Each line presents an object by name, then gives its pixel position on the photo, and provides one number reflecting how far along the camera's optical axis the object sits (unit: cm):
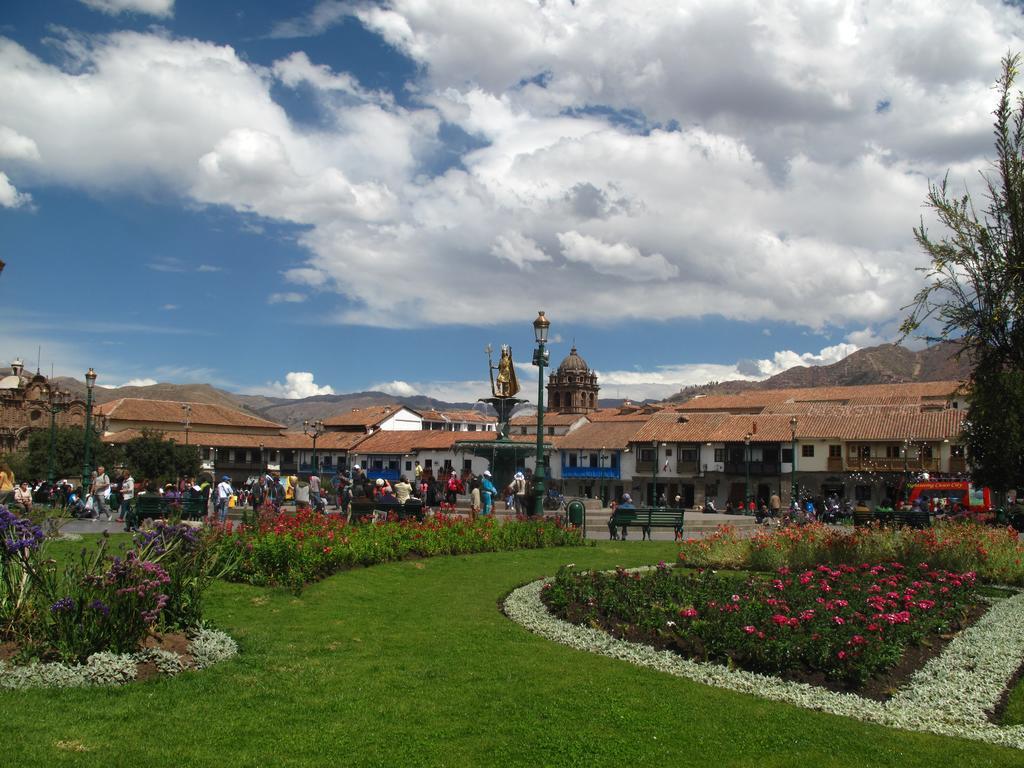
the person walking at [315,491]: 2359
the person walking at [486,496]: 2141
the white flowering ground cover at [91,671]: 618
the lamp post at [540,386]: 1892
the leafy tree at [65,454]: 5784
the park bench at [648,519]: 1989
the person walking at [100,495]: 2244
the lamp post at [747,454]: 4213
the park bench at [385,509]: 1585
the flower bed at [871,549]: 1352
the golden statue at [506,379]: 2983
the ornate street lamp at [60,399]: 7572
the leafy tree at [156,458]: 5781
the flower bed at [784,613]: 729
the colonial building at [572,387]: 10744
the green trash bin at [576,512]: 1952
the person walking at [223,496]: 1982
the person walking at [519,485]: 2460
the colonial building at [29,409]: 7581
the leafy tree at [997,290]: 991
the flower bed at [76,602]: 655
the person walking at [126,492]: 2119
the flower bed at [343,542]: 1123
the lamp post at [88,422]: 2795
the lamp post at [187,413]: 8138
